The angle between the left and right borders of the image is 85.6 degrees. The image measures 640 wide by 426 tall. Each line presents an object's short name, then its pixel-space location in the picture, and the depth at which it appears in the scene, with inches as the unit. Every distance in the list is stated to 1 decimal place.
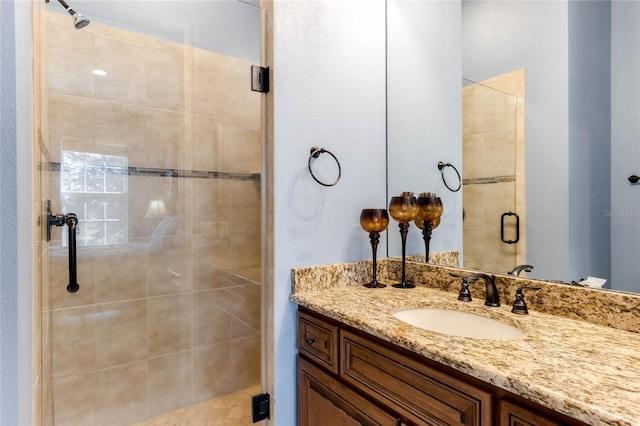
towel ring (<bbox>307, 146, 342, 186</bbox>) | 55.6
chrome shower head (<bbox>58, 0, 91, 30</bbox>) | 58.4
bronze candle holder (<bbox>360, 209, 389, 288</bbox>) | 56.4
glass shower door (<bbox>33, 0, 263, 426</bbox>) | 66.1
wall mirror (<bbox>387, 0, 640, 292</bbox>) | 40.4
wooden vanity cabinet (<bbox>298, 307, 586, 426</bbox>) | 27.9
